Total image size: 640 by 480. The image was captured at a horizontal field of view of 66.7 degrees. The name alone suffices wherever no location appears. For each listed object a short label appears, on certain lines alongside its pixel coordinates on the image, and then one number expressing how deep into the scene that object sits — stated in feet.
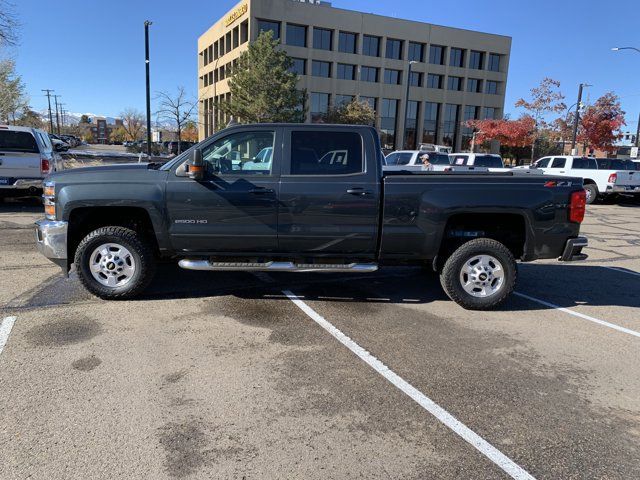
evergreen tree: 124.77
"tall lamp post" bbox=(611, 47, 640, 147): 82.54
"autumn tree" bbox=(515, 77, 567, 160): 129.39
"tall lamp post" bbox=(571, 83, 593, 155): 106.42
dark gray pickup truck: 17.40
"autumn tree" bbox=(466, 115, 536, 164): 136.77
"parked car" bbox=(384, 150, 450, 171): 67.58
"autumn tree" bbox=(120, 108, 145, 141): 296.61
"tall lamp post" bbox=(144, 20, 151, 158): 65.98
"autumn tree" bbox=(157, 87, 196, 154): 151.25
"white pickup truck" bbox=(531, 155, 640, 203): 59.37
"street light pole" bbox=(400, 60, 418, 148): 180.57
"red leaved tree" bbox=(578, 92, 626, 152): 131.23
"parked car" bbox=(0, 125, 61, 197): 37.32
